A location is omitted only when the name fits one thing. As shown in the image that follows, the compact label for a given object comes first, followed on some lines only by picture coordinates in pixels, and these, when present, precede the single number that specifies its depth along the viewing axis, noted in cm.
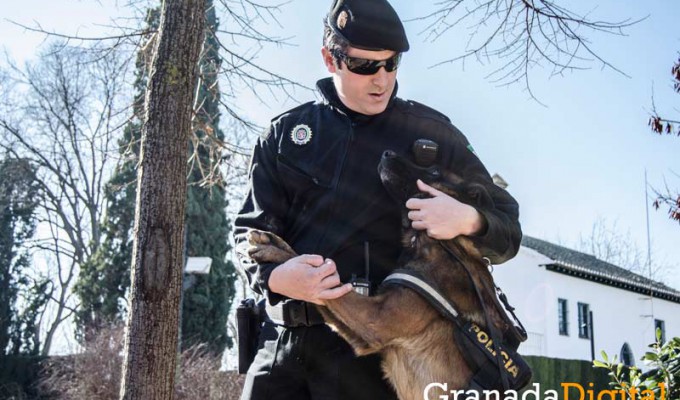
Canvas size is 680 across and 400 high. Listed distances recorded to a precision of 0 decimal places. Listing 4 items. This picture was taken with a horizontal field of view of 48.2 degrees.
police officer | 262
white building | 3125
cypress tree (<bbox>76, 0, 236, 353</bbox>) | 2192
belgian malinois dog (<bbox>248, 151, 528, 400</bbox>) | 268
